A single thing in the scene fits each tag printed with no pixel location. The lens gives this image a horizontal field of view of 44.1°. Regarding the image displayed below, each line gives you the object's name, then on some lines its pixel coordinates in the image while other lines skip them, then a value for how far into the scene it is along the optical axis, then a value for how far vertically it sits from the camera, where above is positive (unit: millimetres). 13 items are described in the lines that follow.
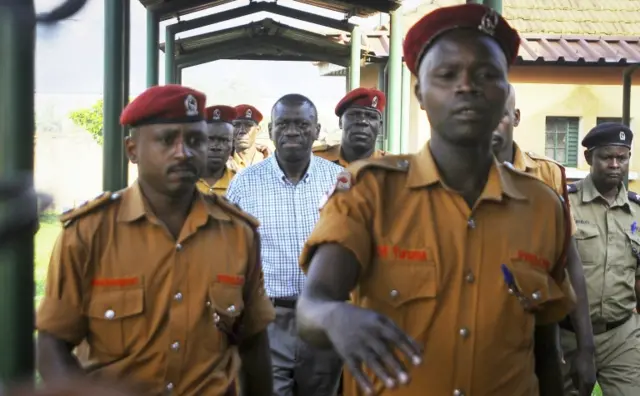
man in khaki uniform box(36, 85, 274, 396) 2619 -355
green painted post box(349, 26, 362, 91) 8938 +1353
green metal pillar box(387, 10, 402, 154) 8016 +913
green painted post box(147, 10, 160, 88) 6207 +928
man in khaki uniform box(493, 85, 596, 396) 3402 -79
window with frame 13445 +647
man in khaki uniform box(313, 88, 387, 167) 5848 +373
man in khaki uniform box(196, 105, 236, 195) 6168 +181
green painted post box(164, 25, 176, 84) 7830 +1180
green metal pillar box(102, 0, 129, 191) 4176 +387
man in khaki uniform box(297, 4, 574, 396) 2029 -159
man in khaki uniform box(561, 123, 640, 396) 4488 -452
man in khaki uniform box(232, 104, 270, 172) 8445 +452
